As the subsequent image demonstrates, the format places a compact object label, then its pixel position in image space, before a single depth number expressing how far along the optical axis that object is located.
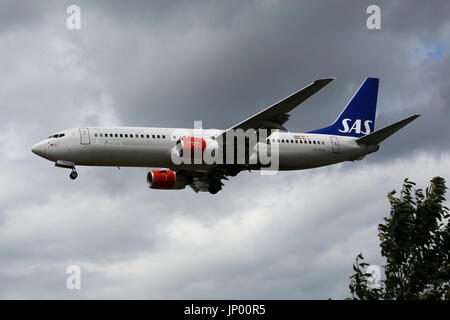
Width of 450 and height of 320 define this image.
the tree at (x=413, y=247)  31.97
